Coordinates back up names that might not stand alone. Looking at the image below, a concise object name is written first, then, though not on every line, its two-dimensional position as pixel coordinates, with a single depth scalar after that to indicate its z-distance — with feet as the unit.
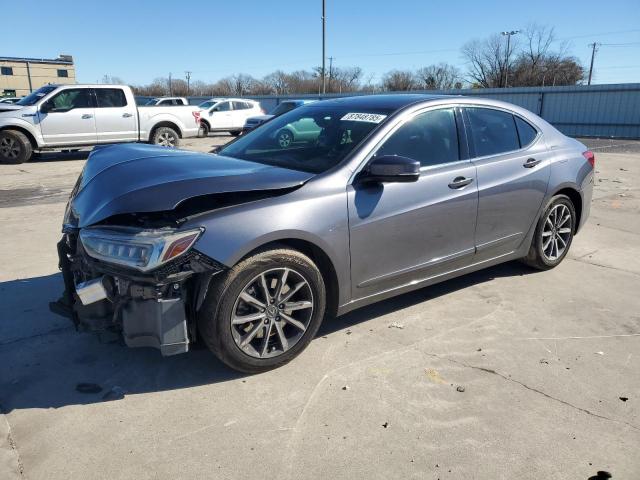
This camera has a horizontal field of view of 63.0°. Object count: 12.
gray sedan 9.47
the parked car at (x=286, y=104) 49.58
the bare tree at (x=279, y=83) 229.66
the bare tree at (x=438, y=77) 220.43
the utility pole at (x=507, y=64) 211.00
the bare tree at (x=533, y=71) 200.23
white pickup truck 42.83
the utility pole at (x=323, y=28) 104.15
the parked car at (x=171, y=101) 94.99
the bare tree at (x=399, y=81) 209.77
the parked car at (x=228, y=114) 77.30
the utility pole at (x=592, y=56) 223.75
